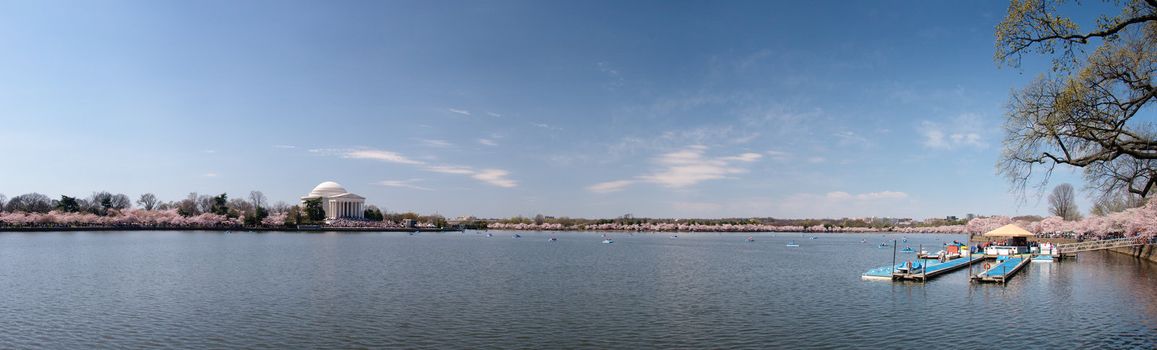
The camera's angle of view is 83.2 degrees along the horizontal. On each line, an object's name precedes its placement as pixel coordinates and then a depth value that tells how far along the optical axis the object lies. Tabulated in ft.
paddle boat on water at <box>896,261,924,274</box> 139.13
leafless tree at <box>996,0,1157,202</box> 43.32
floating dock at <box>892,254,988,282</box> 134.62
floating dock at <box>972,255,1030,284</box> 133.39
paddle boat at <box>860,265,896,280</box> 137.22
